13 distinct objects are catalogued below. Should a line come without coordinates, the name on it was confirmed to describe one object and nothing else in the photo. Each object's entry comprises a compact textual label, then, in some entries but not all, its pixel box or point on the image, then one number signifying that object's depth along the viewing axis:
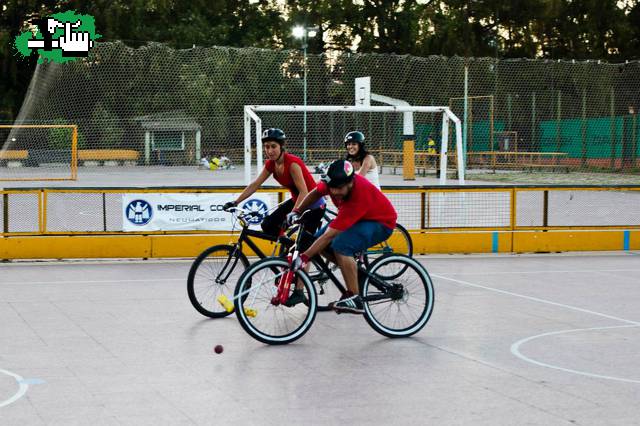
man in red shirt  8.98
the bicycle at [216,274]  10.04
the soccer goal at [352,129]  31.69
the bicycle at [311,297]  8.79
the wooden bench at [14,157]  36.28
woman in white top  12.46
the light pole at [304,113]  29.98
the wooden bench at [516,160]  37.81
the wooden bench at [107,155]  34.56
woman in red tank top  10.23
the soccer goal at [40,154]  35.13
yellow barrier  15.31
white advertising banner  15.55
